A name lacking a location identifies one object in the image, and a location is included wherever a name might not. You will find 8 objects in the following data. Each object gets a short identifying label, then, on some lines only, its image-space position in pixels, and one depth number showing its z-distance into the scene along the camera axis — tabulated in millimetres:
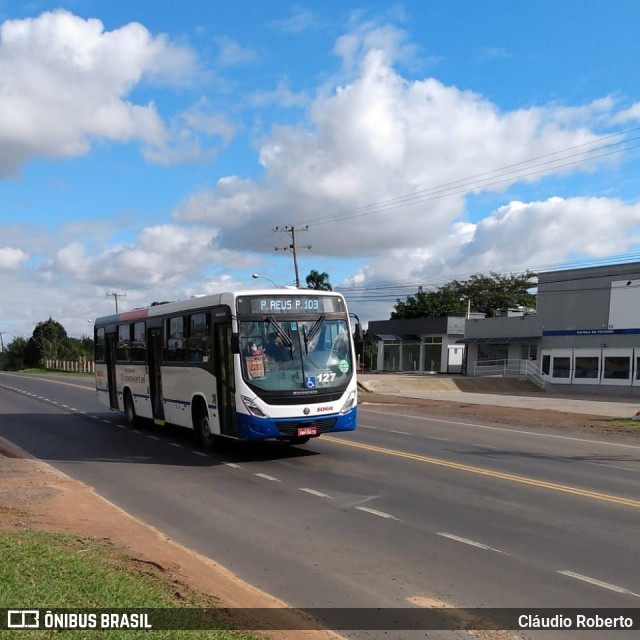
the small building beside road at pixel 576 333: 41906
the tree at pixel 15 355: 113312
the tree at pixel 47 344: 102188
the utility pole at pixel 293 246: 48938
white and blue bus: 12023
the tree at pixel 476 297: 85500
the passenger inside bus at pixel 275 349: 12289
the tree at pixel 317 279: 64312
